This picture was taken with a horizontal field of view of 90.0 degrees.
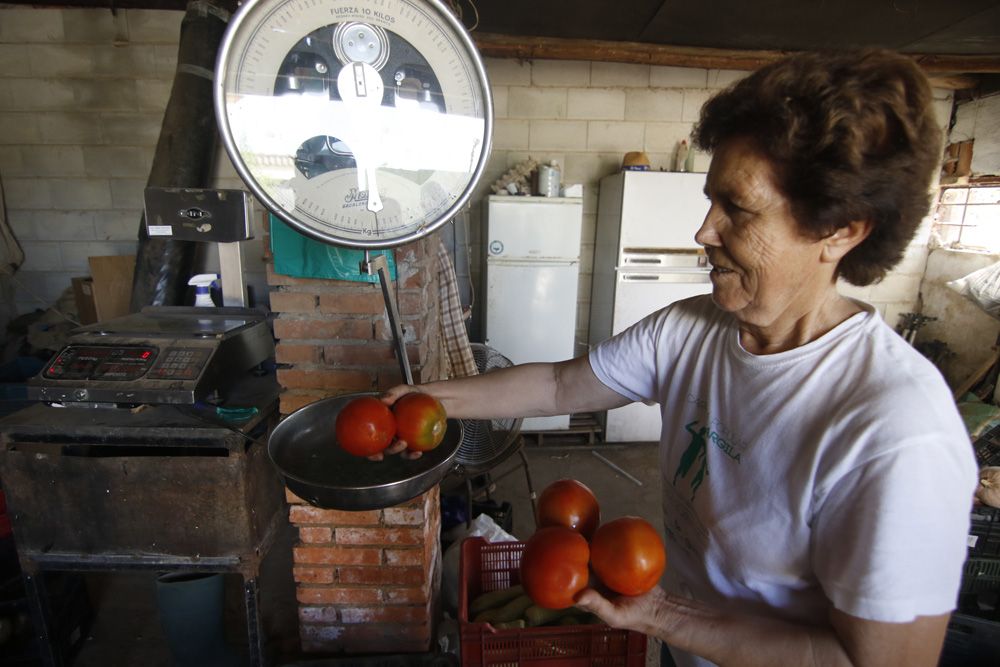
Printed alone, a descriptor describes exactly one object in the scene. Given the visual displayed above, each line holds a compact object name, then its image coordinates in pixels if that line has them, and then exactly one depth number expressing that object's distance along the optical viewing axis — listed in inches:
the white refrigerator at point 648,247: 121.1
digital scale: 45.5
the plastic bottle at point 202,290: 64.6
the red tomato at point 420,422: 30.3
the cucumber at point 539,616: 42.0
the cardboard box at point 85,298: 114.7
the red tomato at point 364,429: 29.3
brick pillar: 50.6
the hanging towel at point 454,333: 79.0
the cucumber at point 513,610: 42.3
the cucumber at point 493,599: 44.5
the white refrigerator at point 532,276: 123.0
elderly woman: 22.4
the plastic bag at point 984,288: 120.2
